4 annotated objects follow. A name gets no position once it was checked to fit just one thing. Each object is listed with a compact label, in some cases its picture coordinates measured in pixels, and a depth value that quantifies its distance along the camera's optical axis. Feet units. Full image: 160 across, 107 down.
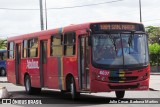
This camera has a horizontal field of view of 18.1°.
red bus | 56.65
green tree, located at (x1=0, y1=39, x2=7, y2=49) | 325.11
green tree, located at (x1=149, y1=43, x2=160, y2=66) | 171.32
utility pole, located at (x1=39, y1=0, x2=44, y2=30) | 128.47
